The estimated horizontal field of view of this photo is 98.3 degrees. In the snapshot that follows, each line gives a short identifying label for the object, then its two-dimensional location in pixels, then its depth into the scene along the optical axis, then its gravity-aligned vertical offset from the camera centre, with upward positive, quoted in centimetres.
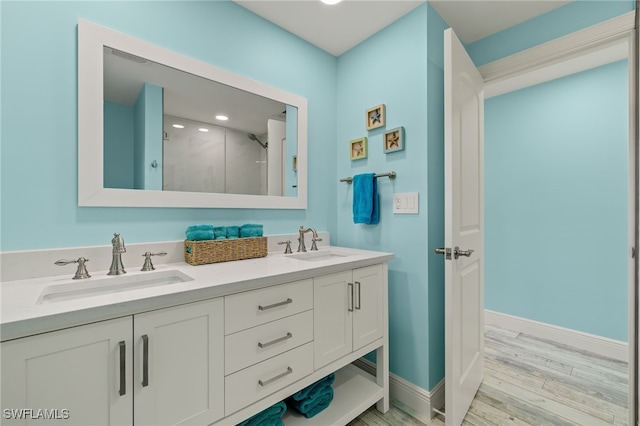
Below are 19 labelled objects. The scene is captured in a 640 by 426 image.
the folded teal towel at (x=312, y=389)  135 -89
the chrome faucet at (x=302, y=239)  184 -17
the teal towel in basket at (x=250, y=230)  155 -10
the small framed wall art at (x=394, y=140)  172 +46
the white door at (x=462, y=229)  137 -9
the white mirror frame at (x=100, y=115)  116 +42
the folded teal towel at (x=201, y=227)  139 -7
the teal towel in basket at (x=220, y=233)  146 -10
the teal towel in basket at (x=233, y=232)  151 -10
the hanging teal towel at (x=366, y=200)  184 +9
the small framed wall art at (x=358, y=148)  195 +47
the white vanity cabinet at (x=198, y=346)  70 -44
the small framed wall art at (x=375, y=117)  183 +65
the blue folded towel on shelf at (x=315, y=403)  134 -95
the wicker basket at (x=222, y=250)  133 -19
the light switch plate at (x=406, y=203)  166 +6
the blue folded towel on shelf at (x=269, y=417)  119 -89
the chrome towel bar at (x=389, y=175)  177 +25
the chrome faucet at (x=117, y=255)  114 -17
